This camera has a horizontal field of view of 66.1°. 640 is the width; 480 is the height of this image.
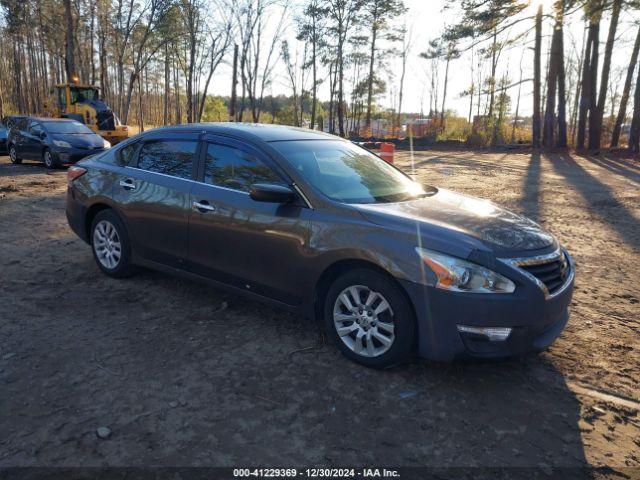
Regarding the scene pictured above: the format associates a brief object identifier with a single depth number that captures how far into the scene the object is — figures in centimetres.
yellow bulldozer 2353
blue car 1489
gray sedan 308
